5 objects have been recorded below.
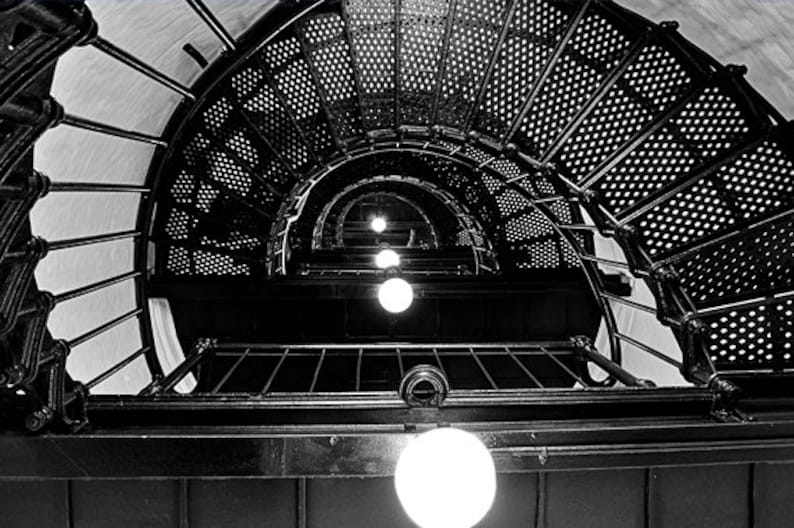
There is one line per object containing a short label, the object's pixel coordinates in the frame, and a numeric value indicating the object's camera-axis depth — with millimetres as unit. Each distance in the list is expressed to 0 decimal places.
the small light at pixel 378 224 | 12211
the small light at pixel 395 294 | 3945
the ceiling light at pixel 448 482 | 1497
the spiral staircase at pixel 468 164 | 1953
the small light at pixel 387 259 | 5204
